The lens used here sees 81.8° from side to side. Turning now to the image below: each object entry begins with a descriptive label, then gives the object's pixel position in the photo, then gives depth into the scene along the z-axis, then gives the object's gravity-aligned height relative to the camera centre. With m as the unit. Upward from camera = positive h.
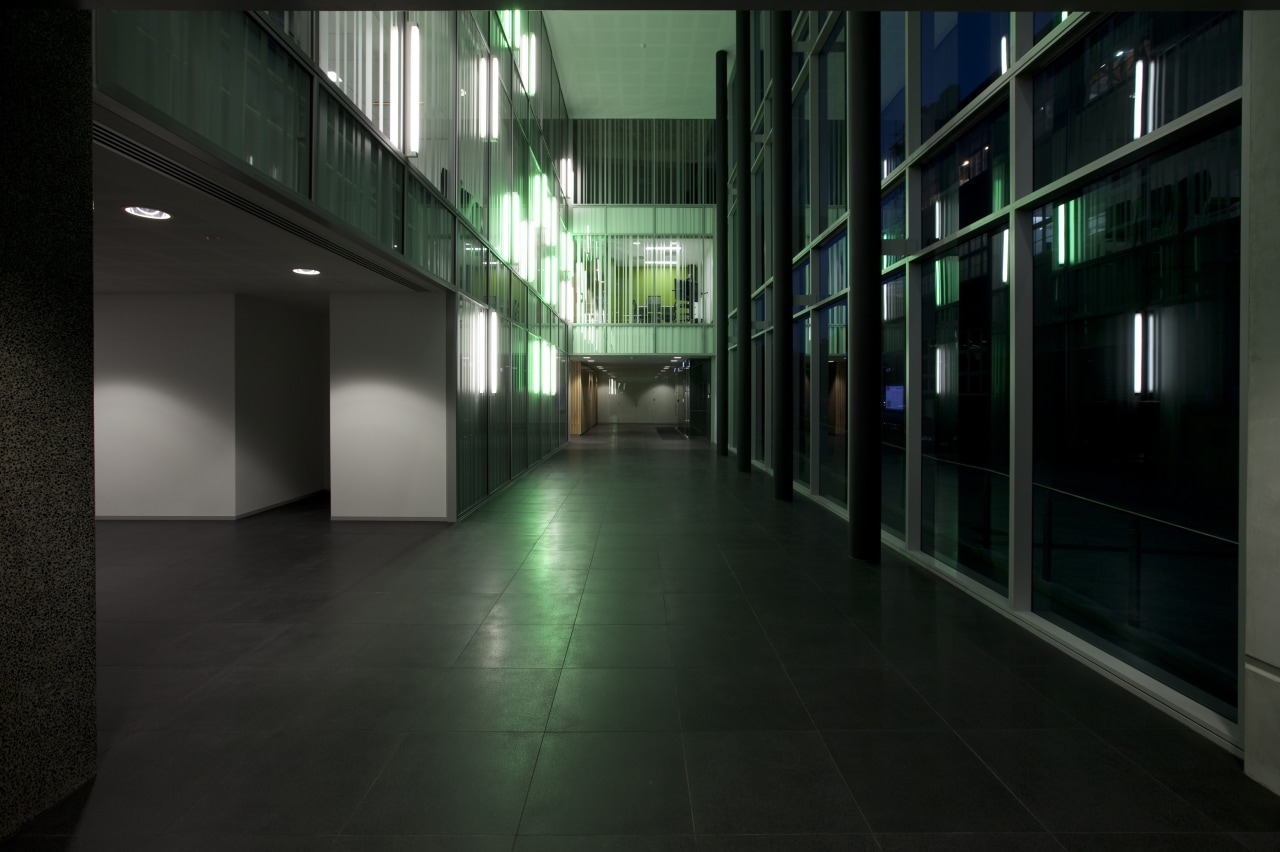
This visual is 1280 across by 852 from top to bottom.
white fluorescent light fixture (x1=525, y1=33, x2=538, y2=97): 18.69 +8.88
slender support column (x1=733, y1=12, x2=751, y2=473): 17.00 +4.04
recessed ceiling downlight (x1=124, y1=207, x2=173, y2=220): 5.79 +1.58
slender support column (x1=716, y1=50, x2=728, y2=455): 20.97 +4.90
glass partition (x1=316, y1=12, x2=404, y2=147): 7.02 +3.68
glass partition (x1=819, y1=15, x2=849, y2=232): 12.13 +4.86
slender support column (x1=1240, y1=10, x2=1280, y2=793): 3.54 -0.05
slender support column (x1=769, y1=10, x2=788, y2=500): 12.12 +3.46
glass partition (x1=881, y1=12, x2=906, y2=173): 9.29 +4.23
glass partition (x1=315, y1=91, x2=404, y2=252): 6.57 +2.33
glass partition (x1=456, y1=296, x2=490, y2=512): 11.45 +0.09
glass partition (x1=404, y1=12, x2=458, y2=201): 9.48 +4.37
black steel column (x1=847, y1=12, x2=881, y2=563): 8.27 +1.39
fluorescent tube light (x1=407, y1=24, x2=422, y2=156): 9.41 +4.18
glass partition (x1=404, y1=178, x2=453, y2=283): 9.13 +2.35
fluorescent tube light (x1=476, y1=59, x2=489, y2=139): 13.31 +5.61
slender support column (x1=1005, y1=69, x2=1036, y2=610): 6.18 +0.43
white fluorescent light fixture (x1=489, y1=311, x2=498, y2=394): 13.64 +1.13
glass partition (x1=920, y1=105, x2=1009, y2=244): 6.77 +2.32
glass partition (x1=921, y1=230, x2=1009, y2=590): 6.88 +0.25
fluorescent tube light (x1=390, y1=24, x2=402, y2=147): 8.77 +3.93
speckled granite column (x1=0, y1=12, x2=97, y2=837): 3.15 -0.02
